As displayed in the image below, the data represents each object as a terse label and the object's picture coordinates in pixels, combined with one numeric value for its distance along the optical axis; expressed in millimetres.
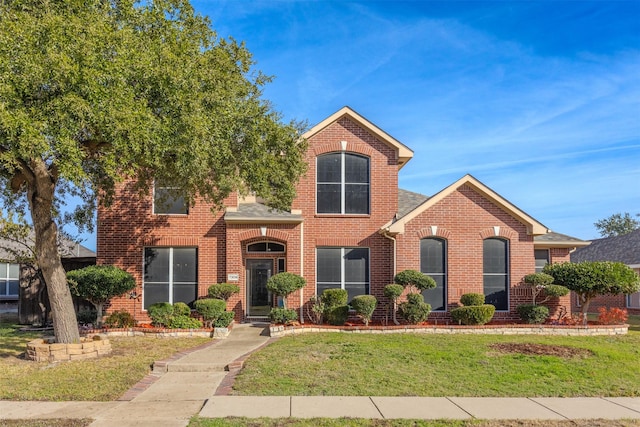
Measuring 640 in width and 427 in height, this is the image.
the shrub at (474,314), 16328
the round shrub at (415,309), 16359
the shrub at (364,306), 16406
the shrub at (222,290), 17141
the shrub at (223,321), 16141
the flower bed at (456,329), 15820
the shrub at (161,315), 16281
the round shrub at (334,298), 16750
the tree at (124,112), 9484
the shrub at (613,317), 17500
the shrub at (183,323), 16125
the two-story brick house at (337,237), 17750
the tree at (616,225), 66250
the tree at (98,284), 16438
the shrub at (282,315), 16156
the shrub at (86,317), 17447
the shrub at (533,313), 16641
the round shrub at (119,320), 16545
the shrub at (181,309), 16609
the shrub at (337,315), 16656
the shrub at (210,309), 16109
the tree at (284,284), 16281
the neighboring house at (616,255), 28594
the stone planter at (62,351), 11859
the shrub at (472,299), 16906
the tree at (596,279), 16562
